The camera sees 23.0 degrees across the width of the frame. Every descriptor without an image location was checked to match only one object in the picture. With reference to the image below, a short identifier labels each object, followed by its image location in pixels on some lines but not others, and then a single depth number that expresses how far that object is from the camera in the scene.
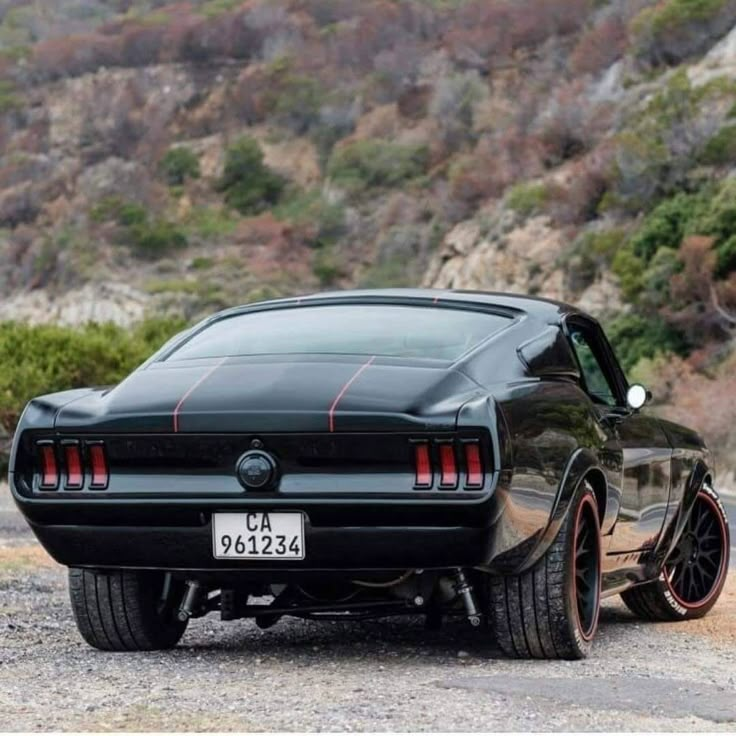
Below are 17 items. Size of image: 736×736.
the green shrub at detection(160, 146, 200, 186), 77.19
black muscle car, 6.62
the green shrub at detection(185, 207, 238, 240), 71.31
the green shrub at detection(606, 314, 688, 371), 41.44
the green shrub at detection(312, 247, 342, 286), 65.75
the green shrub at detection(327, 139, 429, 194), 69.19
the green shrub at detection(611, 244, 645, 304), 43.50
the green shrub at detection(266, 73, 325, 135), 78.62
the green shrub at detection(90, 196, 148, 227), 70.75
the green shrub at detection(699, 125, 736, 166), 46.34
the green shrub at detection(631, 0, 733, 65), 56.97
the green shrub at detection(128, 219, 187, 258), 69.44
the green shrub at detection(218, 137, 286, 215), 74.31
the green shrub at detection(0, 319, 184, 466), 25.69
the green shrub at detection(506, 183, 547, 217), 52.50
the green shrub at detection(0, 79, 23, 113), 88.44
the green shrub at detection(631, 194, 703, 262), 44.12
